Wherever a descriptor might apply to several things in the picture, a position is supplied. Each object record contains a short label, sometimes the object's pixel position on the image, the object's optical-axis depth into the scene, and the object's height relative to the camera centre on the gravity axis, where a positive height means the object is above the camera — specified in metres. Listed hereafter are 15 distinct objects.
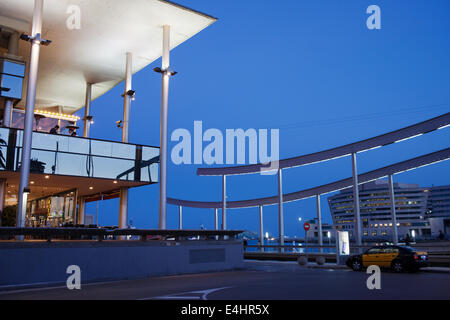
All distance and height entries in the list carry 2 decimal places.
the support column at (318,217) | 32.26 +1.05
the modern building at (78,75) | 22.66 +9.87
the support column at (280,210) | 33.49 +1.67
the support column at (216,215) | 46.94 +1.72
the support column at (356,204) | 28.61 +1.84
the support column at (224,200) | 38.54 +2.84
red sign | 26.03 +0.30
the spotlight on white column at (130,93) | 30.44 +9.90
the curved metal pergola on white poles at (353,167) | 27.72 +5.11
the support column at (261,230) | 37.69 +0.09
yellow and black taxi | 18.83 -1.28
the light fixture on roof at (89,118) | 34.16 +9.03
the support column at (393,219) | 28.98 +0.78
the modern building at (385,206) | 142.75 +9.22
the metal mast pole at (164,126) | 26.11 +6.62
